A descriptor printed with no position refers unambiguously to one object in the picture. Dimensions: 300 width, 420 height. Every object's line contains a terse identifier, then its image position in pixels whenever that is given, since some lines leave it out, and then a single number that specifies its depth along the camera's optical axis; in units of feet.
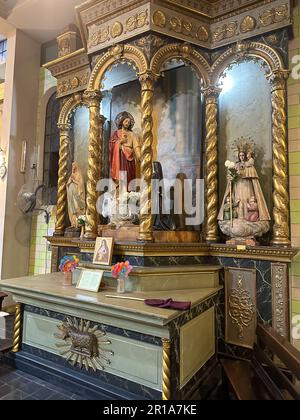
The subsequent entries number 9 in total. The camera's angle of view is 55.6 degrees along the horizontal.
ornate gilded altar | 9.30
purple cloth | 6.94
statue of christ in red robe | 11.77
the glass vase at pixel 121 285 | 8.57
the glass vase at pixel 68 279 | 9.78
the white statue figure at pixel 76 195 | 14.38
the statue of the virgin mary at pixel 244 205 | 9.61
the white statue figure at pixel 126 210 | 10.62
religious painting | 9.37
